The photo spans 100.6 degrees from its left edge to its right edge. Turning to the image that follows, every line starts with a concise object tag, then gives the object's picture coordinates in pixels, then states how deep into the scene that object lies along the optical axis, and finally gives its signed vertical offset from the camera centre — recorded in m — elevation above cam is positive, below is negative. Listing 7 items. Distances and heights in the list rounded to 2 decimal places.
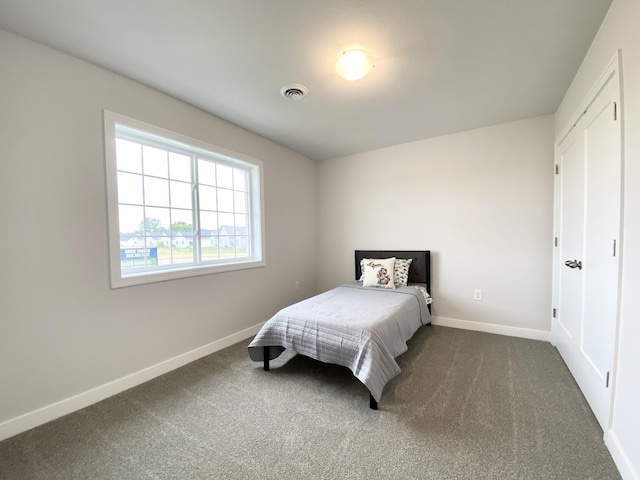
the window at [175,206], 2.05 +0.28
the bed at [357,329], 1.77 -0.73
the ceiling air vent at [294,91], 2.12 +1.18
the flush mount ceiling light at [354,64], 1.72 +1.13
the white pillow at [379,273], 3.13 -0.48
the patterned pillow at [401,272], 3.21 -0.48
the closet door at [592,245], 1.41 -0.10
